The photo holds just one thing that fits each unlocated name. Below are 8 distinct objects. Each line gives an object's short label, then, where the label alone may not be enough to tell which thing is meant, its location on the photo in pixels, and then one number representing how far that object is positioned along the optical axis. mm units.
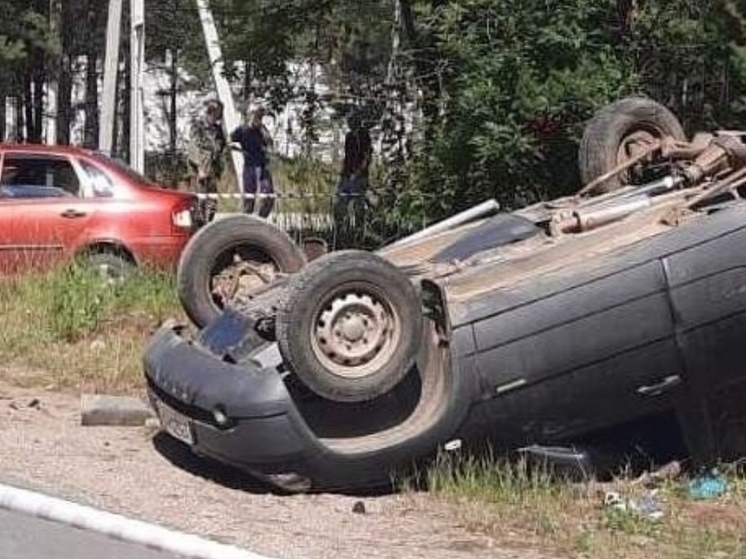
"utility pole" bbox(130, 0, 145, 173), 24859
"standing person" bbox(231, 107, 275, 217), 20953
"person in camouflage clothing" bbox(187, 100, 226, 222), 24266
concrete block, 9000
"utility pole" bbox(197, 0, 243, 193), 19052
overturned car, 7012
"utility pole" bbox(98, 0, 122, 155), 26500
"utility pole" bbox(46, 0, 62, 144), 37938
